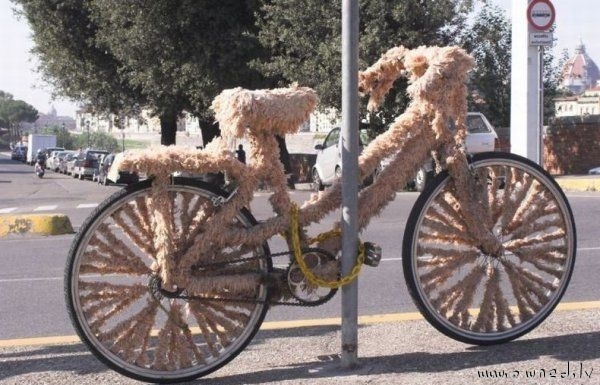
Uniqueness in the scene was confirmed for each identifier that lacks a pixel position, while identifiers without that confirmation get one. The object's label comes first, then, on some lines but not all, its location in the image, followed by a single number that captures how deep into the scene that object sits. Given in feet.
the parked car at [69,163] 162.16
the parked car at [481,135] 62.03
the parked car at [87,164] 144.58
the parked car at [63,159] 175.73
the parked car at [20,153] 286.19
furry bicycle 13.04
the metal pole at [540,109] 49.83
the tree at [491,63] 80.07
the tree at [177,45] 80.43
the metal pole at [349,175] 13.15
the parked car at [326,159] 68.56
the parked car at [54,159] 188.75
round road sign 47.52
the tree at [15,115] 544.62
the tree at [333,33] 71.61
